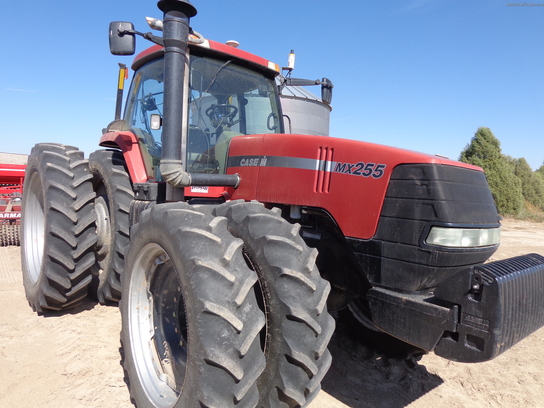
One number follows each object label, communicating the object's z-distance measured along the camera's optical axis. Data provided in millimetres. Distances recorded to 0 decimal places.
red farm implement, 6141
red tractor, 1782
